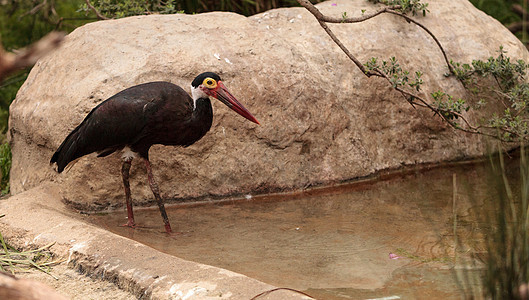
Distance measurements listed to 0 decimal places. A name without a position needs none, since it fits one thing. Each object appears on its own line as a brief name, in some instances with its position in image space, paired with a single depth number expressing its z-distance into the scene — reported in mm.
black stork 9570
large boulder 10656
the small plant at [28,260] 8078
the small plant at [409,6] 12187
